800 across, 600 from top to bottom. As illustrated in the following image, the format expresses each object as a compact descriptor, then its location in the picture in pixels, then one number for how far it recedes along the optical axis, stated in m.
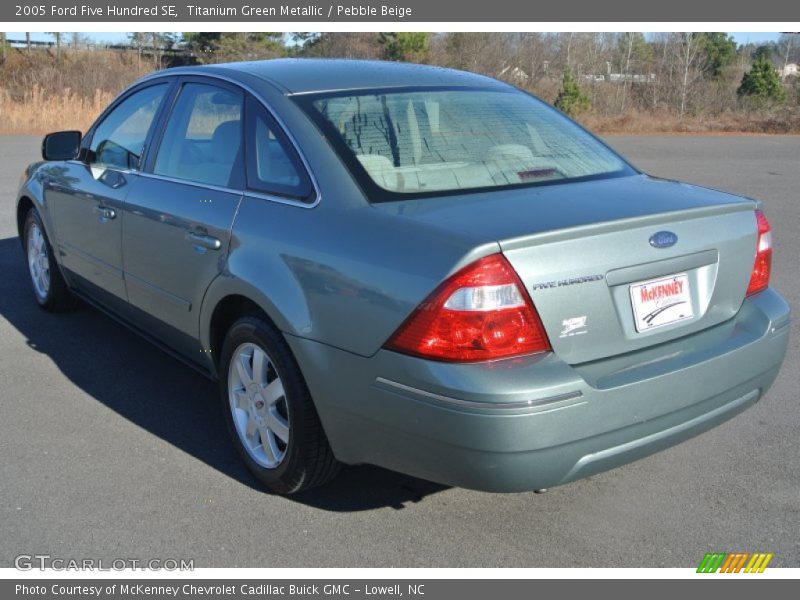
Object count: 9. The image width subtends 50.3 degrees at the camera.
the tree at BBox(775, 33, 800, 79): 53.88
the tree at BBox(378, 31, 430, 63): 34.88
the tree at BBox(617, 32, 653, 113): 43.59
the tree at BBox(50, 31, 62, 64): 34.04
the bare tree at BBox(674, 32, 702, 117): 36.47
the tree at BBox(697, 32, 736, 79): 39.28
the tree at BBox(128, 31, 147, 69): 36.91
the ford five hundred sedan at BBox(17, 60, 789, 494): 2.68
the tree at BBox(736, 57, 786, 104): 30.83
